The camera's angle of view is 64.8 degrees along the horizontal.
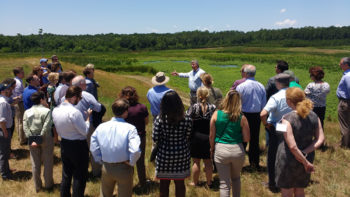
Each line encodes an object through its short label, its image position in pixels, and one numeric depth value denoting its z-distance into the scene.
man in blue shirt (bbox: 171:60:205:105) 7.16
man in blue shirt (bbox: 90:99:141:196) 3.37
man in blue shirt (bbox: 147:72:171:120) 5.03
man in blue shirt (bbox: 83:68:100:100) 5.62
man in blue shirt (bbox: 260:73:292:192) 4.25
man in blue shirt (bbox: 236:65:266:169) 5.09
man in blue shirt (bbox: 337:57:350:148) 6.18
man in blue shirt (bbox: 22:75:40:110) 5.46
